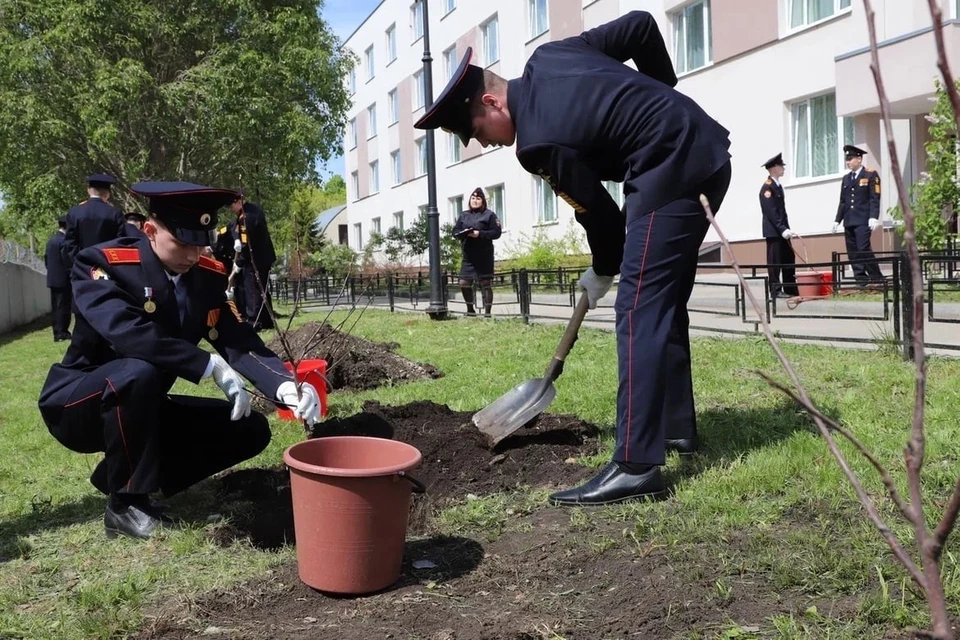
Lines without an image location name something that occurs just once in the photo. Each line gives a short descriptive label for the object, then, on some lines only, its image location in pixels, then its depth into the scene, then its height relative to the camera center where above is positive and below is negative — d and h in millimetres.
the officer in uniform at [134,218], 9916 +746
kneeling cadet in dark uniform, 3354 -358
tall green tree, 17531 +3976
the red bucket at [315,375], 4513 -554
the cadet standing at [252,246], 9461 +334
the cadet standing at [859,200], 11305 +602
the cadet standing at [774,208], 11133 +534
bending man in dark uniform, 3314 +365
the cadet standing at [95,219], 9836 +743
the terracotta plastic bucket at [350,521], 2637 -787
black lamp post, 11664 +566
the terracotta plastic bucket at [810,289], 8930 -432
